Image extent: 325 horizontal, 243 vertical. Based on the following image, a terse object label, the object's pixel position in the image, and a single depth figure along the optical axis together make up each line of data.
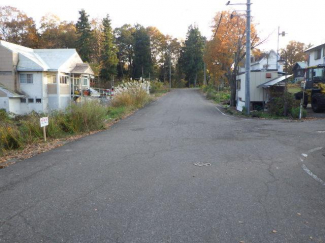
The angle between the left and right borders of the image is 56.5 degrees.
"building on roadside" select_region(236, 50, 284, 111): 20.98
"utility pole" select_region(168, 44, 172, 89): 70.00
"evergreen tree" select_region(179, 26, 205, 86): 67.25
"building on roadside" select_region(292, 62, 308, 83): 49.72
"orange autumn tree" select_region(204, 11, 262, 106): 26.53
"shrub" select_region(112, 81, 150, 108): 24.25
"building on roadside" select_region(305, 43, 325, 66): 32.66
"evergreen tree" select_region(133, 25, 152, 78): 62.72
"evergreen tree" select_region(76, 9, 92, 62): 49.38
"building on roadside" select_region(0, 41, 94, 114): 29.41
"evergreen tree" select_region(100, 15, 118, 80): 52.41
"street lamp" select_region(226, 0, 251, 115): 19.38
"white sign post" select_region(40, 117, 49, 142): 10.01
